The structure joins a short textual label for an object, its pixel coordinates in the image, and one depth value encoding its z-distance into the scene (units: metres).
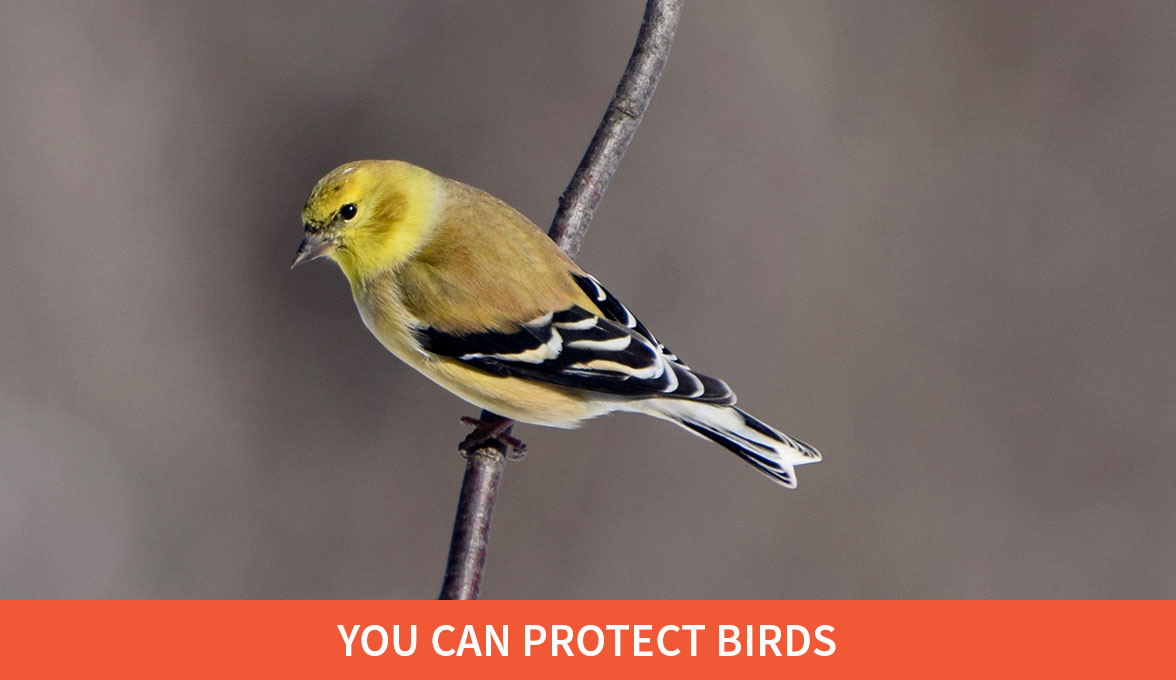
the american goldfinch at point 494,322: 4.36
